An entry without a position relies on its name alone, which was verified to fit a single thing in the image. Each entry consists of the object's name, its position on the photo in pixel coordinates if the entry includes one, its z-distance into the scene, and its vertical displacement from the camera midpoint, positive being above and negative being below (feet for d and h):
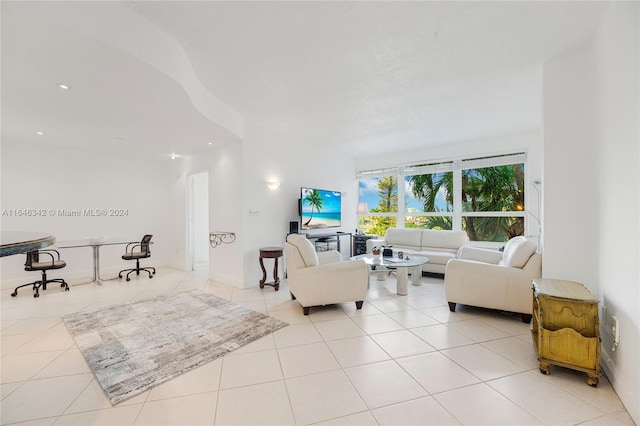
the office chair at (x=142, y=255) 17.08 -2.68
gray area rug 7.01 -4.09
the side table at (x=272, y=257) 14.29 -2.33
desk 15.83 -1.88
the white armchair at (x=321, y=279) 10.82 -2.63
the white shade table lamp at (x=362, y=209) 22.35 +0.31
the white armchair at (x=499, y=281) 9.68 -2.52
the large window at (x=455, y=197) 17.51 +1.17
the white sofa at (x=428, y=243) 16.57 -2.03
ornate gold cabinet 6.33 -2.80
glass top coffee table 13.23 -2.53
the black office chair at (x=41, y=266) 13.76 -2.76
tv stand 17.64 -1.61
